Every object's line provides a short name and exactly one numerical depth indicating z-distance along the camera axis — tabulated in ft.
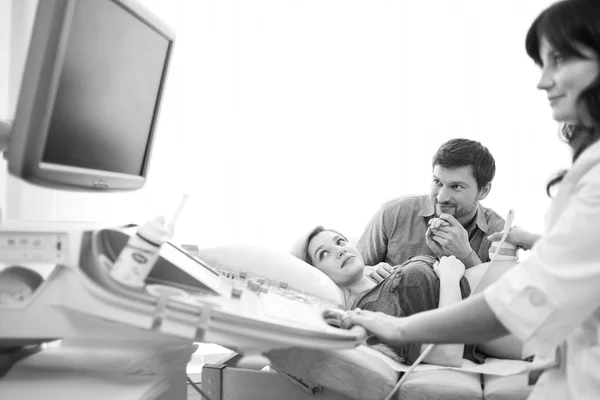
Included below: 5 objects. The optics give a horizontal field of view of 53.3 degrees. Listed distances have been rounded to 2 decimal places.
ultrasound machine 2.62
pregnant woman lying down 5.10
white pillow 5.32
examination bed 4.16
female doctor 2.54
